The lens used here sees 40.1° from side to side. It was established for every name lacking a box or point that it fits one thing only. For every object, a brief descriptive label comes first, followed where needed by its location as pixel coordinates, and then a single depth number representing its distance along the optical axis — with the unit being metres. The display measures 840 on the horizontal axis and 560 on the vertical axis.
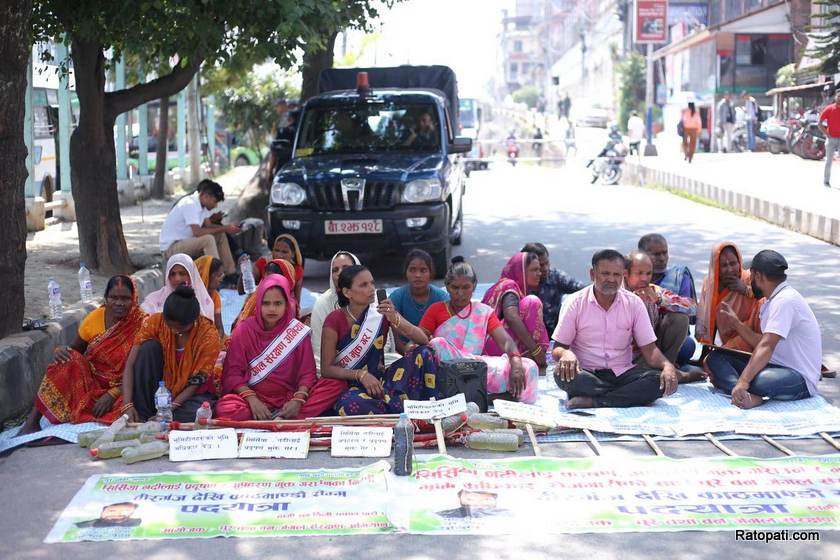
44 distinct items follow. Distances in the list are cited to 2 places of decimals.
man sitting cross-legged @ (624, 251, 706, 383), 7.44
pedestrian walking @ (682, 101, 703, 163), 29.69
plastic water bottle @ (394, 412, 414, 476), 5.41
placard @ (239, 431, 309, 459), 5.84
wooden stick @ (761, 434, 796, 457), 5.74
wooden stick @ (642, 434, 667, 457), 5.77
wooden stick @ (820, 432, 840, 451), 5.85
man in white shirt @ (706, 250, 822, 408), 6.70
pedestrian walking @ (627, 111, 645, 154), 33.97
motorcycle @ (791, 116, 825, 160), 26.08
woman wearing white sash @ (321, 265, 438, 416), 6.58
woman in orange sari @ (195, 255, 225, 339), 8.17
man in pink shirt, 6.81
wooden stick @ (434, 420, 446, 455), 5.75
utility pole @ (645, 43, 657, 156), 36.59
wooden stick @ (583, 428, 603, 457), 5.91
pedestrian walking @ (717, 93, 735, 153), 35.31
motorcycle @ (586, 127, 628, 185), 28.28
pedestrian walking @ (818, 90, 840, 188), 17.97
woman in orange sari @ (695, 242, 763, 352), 7.27
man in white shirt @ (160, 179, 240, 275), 11.34
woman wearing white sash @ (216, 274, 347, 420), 6.56
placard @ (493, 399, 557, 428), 6.24
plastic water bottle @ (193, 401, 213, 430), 6.21
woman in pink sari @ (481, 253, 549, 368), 7.56
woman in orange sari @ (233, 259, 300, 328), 8.70
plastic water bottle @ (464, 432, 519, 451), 5.89
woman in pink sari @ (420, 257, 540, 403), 6.92
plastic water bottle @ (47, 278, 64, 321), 8.02
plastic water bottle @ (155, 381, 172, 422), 6.38
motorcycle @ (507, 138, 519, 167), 43.22
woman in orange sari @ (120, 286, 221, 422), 6.53
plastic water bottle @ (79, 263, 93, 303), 8.68
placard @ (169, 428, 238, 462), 5.82
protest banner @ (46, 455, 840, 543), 4.74
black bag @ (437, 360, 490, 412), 6.70
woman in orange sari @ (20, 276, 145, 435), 6.57
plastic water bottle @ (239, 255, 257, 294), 9.83
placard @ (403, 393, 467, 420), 6.18
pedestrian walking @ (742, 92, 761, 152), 33.78
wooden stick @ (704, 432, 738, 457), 5.75
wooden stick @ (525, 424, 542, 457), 5.78
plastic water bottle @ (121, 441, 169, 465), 5.76
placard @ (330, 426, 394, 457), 5.85
